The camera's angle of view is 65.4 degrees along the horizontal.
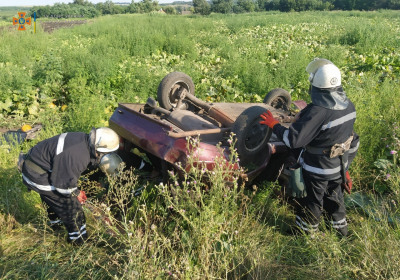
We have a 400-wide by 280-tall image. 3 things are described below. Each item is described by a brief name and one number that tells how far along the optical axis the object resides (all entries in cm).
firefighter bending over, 324
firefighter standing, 315
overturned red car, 350
